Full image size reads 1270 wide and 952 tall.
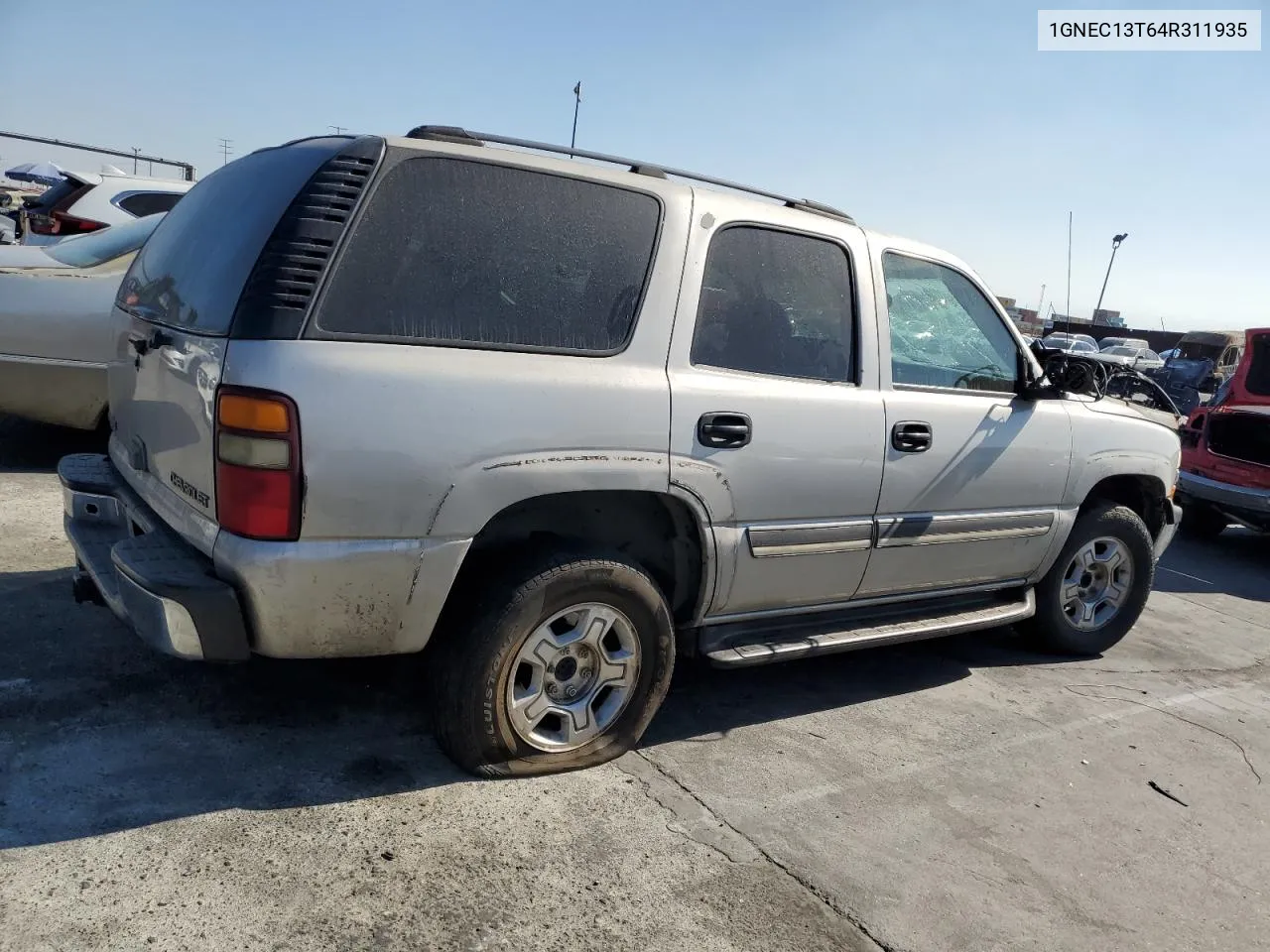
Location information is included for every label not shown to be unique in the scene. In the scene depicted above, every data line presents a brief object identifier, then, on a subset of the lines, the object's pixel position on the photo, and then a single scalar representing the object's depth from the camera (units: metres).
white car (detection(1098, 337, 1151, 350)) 33.66
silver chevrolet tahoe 2.74
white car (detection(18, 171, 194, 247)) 8.37
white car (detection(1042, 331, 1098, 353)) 33.00
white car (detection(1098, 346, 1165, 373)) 29.11
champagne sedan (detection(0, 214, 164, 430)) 5.58
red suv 8.34
